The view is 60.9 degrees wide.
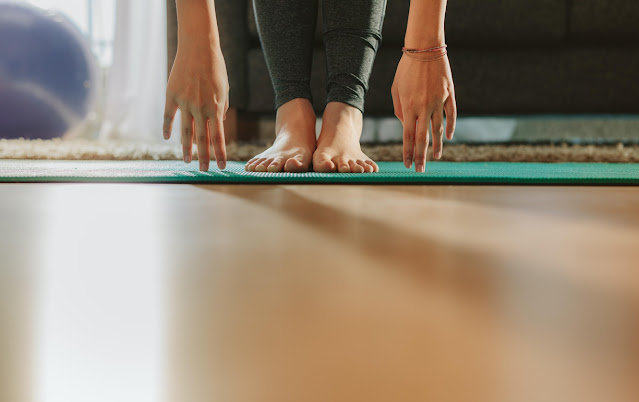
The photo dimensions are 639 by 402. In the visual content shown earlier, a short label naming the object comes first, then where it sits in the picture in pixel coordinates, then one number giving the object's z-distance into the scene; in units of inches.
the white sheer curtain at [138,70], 93.3
